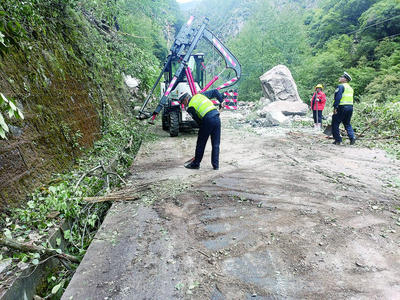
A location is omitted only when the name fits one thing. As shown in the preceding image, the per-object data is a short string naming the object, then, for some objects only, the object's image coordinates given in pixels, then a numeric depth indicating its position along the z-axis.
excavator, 7.87
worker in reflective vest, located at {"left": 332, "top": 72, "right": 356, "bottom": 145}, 6.40
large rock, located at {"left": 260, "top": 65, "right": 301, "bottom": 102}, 15.73
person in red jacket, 8.82
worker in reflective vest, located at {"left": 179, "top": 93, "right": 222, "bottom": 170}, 4.65
